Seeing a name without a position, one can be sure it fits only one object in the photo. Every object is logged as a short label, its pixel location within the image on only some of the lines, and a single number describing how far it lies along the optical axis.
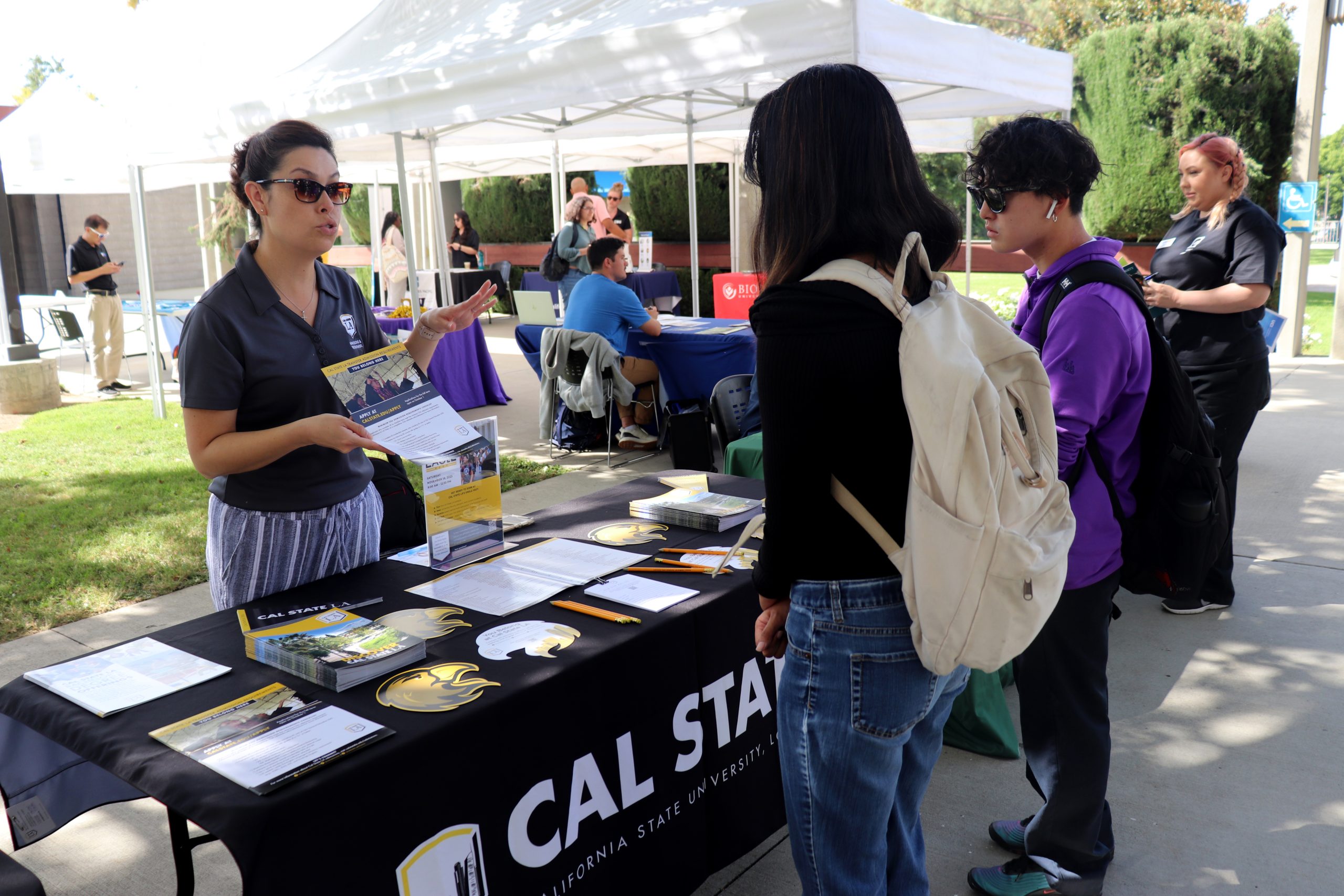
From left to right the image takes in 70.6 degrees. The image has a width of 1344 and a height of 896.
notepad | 1.95
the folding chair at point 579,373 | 6.40
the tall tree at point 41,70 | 41.38
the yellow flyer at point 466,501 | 2.09
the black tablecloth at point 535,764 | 1.32
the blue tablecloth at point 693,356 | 6.13
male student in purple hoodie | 1.84
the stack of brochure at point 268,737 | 1.33
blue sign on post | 9.12
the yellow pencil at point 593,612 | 1.87
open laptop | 8.88
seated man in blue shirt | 6.32
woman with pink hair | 3.52
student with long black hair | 1.28
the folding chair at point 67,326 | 10.20
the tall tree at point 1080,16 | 26.14
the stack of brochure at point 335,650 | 1.60
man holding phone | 9.55
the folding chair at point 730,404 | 5.35
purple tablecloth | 7.89
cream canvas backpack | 1.24
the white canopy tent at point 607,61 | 4.15
